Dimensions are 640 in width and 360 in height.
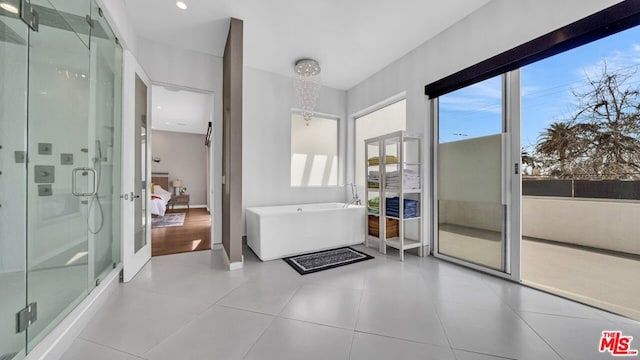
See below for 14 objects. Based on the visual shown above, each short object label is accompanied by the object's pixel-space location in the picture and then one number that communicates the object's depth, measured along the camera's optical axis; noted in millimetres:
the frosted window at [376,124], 3686
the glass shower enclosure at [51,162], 1279
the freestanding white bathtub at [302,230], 2930
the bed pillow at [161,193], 6644
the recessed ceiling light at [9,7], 1211
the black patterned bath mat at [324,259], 2668
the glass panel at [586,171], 1721
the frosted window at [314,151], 4321
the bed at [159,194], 5854
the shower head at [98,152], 2098
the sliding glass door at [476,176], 2377
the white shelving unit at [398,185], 3029
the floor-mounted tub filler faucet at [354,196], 4090
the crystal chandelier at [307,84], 3625
